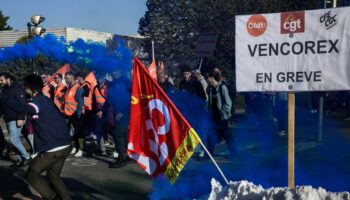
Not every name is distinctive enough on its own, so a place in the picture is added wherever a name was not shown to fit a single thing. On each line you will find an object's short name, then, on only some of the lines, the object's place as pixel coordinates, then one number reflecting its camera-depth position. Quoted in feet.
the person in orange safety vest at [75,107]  35.22
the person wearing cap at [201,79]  34.42
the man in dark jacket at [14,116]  30.25
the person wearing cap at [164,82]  32.17
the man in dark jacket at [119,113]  27.58
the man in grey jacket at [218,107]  30.81
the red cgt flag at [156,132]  18.19
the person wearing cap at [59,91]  38.03
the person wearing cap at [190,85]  33.73
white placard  16.84
